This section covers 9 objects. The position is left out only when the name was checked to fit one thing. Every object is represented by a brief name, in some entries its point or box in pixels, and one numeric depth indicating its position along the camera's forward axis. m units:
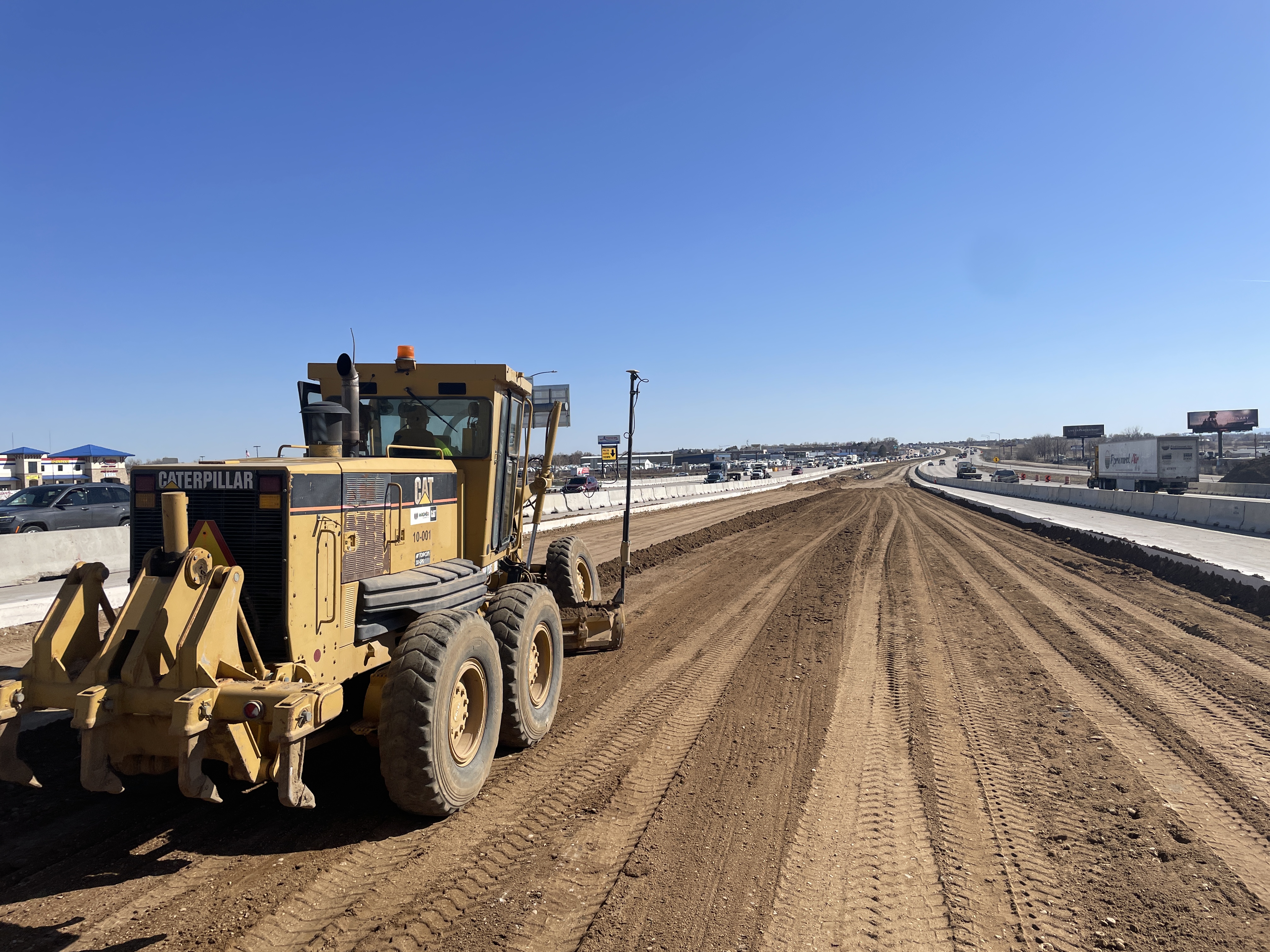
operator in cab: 6.22
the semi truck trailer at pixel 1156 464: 40.09
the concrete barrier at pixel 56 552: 12.87
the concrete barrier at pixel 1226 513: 21.28
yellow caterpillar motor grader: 3.70
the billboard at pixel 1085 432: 134.12
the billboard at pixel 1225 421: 80.12
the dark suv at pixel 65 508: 16.58
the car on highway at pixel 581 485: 41.31
